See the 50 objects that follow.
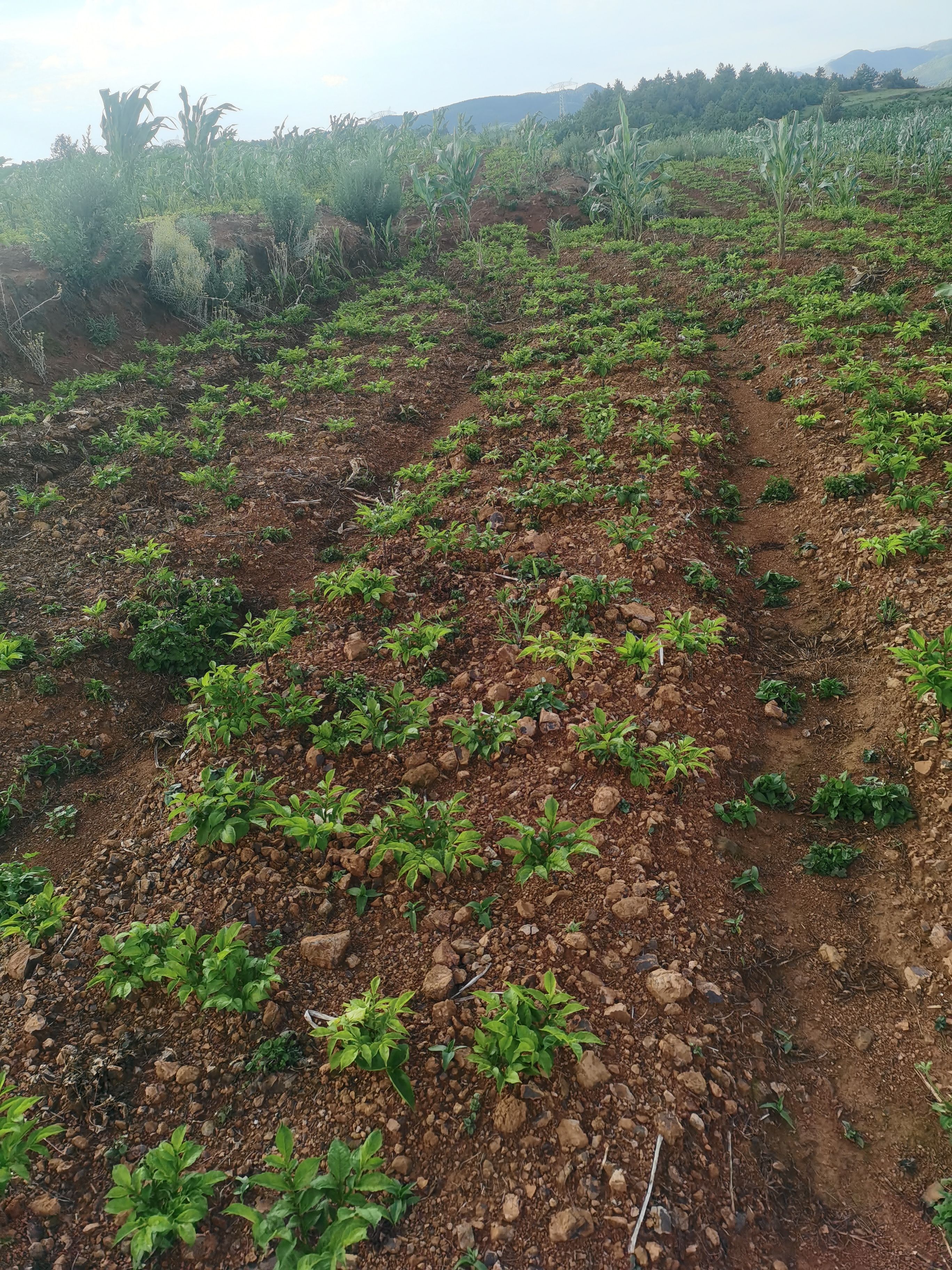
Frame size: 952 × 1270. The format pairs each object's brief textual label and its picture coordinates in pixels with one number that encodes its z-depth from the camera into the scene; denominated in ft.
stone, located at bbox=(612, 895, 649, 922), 10.33
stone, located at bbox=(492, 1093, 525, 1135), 8.02
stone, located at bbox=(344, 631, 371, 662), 16.45
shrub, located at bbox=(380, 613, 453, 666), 15.87
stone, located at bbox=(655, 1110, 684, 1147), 7.84
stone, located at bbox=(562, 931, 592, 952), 9.89
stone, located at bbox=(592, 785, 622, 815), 12.04
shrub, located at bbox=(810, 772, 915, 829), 11.55
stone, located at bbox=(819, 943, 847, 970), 9.91
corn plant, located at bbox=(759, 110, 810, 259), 41.32
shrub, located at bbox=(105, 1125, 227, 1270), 6.84
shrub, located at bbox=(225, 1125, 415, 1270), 6.62
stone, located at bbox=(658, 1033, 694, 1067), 8.59
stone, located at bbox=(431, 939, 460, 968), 9.85
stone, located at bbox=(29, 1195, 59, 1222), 7.52
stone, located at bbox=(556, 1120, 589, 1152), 7.81
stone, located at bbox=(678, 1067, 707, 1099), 8.30
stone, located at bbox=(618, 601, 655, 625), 16.62
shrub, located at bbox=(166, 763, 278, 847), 11.44
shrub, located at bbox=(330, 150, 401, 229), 55.52
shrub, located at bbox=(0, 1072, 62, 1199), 7.18
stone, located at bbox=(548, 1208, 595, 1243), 7.13
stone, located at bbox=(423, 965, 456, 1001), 9.39
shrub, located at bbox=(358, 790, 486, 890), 10.61
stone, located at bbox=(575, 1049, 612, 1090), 8.34
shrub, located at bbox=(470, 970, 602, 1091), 8.14
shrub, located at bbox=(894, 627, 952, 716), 12.15
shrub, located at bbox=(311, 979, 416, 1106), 8.18
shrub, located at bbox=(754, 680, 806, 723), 14.47
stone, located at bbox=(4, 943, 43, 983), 10.00
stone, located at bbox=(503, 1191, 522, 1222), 7.31
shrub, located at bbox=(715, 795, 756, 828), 12.04
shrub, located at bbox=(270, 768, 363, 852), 11.14
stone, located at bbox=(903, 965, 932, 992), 9.42
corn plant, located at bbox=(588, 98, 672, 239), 52.75
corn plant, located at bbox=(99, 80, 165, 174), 50.44
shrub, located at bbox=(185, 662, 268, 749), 13.73
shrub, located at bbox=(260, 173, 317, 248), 46.91
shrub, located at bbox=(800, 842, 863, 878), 11.09
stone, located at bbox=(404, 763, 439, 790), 13.06
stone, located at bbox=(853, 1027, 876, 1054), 8.95
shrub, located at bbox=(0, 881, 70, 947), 10.23
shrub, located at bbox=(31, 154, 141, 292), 36.47
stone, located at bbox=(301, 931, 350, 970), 10.03
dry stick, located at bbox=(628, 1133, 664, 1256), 7.04
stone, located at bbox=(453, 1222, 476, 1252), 7.13
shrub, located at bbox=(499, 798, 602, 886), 10.53
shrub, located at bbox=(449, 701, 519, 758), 13.48
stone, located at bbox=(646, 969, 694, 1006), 9.19
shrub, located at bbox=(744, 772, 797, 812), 12.39
